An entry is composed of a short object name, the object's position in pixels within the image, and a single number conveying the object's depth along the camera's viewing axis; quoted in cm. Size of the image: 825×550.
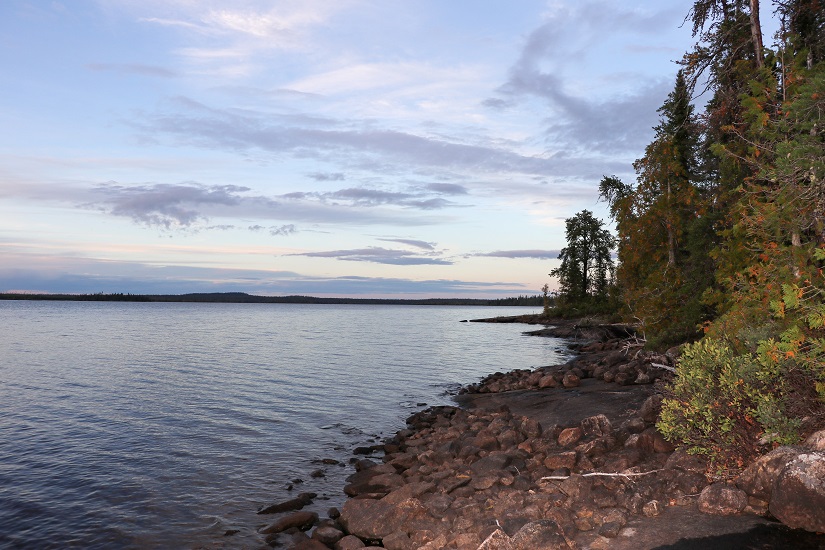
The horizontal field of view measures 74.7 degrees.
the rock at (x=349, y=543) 1023
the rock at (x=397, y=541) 985
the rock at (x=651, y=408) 1337
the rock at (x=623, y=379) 2161
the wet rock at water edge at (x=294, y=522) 1179
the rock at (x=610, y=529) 822
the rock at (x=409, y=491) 1159
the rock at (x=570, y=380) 2369
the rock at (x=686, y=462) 973
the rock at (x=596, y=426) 1370
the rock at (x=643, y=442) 1156
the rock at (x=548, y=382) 2469
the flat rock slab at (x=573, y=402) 1722
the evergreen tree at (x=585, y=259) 8462
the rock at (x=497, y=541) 834
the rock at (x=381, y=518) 1064
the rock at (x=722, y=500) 816
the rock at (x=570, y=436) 1337
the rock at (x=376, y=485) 1376
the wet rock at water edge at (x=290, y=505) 1288
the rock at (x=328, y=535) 1080
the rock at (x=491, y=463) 1260
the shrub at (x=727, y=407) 920
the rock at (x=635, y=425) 1281
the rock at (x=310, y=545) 1042
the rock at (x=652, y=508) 862
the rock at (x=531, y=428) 1505
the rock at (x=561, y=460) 1188
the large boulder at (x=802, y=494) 727
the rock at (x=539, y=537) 812
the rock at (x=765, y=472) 805
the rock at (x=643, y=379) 2095
